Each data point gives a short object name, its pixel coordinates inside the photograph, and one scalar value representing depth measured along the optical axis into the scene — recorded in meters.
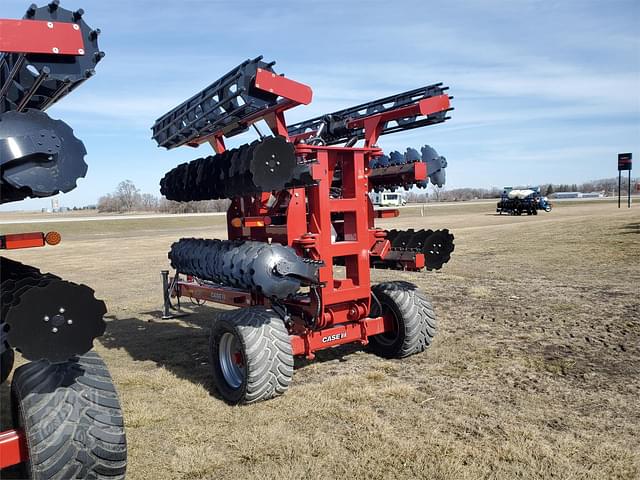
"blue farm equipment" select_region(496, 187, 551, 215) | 43.97
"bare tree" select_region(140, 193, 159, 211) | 109.99
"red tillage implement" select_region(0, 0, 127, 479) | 2.44
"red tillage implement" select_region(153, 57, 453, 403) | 5.23
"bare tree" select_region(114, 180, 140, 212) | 113.66
